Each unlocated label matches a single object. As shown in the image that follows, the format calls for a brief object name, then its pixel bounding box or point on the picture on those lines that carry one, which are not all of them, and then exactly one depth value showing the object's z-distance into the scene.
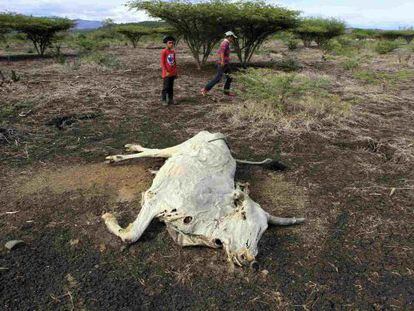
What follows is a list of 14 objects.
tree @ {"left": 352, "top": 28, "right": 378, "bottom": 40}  38.34
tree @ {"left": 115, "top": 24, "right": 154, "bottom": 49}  25.97
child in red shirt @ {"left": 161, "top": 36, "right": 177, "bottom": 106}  8.12
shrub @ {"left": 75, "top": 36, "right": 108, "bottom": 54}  20.08
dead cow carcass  3.18
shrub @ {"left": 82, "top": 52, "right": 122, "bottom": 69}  13.08
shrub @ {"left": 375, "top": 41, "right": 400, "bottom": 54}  22.38
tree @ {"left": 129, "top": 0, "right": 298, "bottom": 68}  11.95
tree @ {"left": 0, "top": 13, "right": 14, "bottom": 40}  16.67
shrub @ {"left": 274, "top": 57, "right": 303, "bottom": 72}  14.32
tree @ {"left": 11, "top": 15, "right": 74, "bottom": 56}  16.83
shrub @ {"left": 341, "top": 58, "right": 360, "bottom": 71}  14.36
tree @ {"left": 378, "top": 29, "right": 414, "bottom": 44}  35.94
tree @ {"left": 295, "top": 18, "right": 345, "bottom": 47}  21.08
